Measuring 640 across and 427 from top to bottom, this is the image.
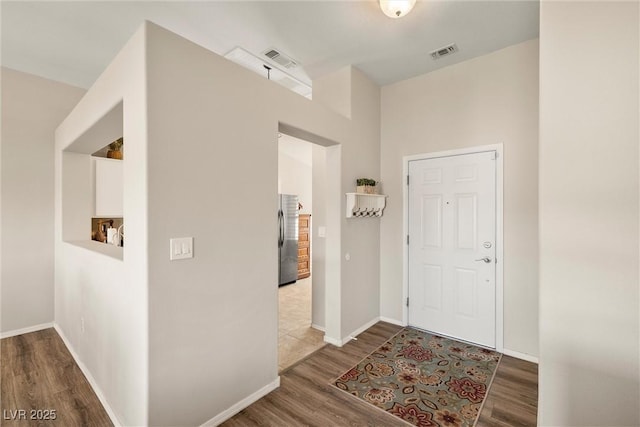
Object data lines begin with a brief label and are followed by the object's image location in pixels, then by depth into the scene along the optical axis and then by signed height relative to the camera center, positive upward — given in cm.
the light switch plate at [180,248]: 172 -22
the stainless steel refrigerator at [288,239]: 572 -53
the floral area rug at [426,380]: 209 -143
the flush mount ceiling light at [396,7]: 211 +154
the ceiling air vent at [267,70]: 297 +166
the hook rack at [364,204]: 318 +10
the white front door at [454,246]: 306 -37
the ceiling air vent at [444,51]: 293 +170
